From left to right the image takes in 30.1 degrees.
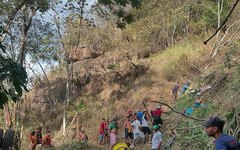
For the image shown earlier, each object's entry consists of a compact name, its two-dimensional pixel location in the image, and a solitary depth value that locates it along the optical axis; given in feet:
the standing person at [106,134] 56.72
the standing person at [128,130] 50.03
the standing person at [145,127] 47.25
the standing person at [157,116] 39.06
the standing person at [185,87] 49.97
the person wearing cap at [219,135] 13.47
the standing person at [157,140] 33.32
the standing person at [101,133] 55.93
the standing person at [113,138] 39.42
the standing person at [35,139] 51.49
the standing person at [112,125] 51.72
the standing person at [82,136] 50.16
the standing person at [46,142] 47.54
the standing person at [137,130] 47.14
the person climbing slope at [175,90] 61.82
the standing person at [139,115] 50.78
